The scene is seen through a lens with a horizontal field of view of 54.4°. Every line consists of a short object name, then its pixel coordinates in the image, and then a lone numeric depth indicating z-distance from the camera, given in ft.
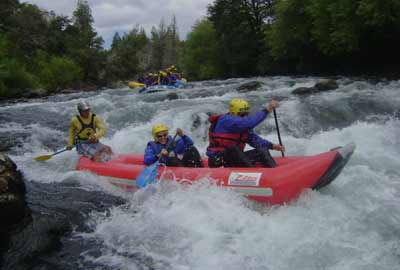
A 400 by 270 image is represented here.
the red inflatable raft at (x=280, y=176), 14.83
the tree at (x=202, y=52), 119.96
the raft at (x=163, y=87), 60.54
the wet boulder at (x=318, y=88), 41.05
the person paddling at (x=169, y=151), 18.40
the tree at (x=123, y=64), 150.30
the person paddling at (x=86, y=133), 22.65
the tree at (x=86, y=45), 141.69
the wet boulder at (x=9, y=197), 13.84
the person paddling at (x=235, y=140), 16.42
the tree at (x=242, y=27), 105.50
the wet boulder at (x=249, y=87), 50.57
